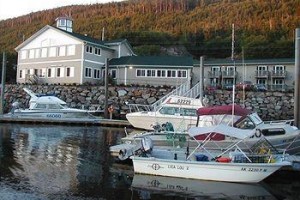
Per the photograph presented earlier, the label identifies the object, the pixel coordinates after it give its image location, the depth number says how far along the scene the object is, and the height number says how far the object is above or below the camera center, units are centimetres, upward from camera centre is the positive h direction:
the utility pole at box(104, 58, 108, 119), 3748 +82
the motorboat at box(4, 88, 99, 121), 3706 -19
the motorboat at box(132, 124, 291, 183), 1381 -178
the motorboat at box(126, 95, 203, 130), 2827 -1
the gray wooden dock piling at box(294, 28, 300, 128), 1973 +165
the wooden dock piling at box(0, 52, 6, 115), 3903 +164
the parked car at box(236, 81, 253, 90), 4241 +321
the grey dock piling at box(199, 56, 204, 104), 3439 +356
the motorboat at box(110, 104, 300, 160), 1752 -96
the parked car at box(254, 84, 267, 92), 4134 +310
